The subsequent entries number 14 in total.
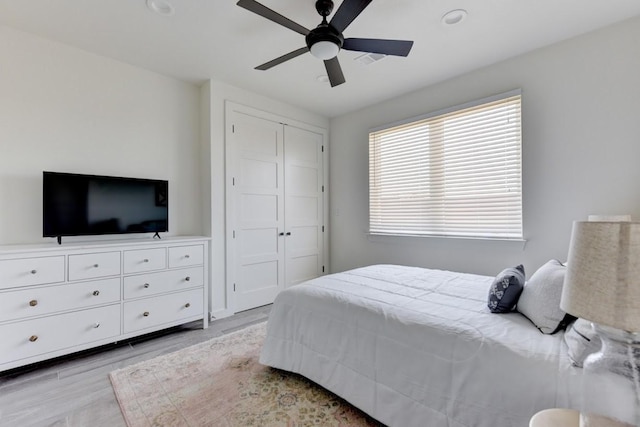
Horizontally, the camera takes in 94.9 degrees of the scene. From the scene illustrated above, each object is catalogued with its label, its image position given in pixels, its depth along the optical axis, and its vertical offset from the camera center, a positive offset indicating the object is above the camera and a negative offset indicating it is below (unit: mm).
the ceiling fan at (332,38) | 1798 +1219
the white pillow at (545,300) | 1336 -431
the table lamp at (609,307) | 664 -226
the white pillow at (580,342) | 1083 -500
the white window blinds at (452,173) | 2957 +459
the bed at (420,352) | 1166 -676
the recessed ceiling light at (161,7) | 2125 +1542
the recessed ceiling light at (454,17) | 2239 +1534
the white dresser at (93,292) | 2119 -652
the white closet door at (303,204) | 4148 +145
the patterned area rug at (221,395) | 1678 -1168
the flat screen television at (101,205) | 2441 +95
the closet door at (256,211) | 3562 +41
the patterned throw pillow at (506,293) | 1573 -436
